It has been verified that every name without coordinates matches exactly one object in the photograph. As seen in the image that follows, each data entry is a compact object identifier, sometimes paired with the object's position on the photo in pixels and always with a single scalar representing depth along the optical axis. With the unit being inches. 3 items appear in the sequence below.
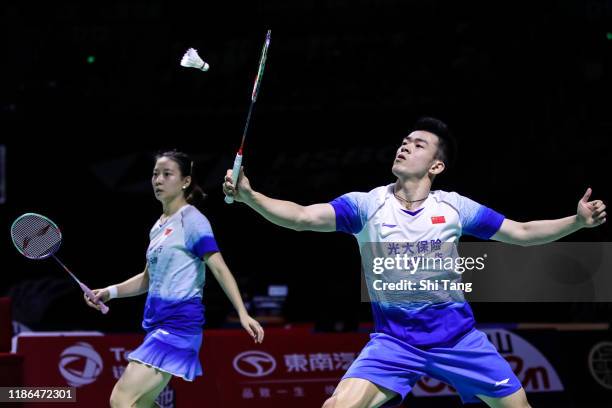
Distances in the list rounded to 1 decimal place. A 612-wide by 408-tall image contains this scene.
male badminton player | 273.6
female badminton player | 346.0
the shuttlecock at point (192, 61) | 299.1
